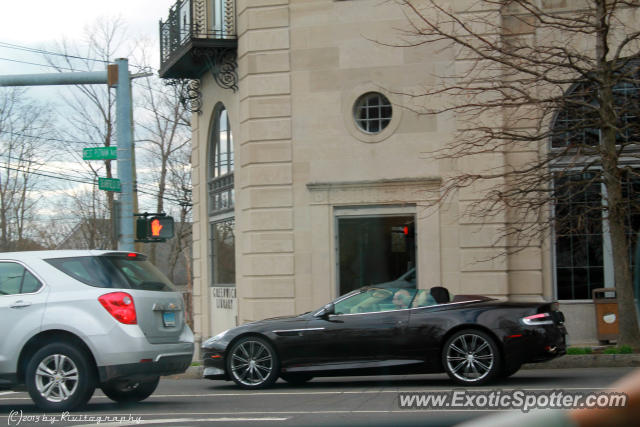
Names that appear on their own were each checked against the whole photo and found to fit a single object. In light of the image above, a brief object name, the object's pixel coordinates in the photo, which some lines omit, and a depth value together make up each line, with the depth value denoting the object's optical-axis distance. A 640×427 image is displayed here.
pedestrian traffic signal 15.26
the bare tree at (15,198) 38.94
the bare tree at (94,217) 42.06
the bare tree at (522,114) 14.30
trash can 16.02
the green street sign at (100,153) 15.09
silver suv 8.49
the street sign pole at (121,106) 15.04
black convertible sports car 10.44
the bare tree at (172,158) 39.19
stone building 17.17
